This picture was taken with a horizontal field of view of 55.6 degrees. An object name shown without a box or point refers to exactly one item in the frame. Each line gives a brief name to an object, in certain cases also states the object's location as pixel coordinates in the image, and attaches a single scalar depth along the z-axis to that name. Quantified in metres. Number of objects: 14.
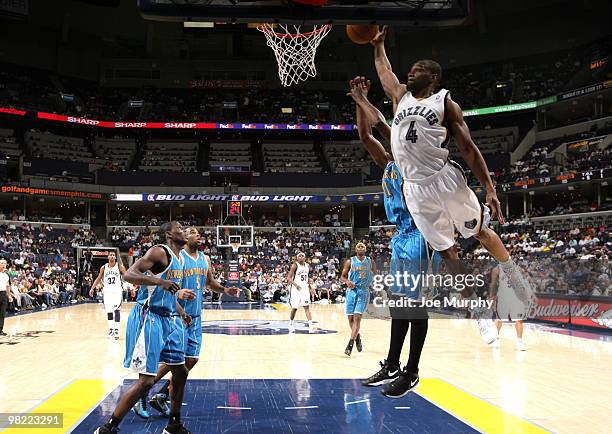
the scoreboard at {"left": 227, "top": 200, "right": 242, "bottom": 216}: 34.56
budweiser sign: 13.73
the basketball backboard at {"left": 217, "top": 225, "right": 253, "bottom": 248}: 29.72
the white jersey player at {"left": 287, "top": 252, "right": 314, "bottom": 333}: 13.45
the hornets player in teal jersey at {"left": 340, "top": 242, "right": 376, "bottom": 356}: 10.76
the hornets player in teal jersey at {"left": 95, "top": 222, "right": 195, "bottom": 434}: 5.38
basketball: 3.86
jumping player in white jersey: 3.04
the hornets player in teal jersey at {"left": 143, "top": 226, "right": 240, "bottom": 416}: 6.45
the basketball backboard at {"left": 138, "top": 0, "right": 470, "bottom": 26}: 6.22
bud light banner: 35.57
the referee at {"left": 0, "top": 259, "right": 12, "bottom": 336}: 12.89
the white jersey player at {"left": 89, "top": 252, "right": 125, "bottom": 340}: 12.77
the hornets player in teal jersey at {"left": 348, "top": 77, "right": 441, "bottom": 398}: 3.42
